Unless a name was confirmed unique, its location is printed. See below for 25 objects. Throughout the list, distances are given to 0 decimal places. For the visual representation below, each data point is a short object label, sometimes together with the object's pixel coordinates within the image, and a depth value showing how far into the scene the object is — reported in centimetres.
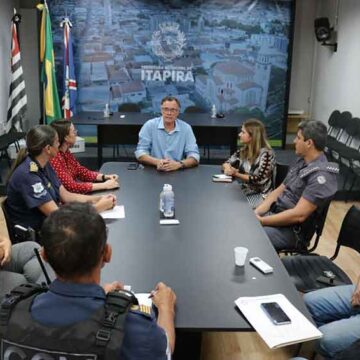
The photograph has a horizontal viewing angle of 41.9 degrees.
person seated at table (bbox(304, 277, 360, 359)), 201
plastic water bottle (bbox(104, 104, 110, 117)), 618
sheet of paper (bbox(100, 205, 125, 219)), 261
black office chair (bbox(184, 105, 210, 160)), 694
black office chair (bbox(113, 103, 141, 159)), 694
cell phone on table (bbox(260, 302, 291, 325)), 165
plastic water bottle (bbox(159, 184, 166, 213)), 270
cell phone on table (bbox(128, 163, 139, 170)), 377
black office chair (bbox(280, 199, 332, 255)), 296
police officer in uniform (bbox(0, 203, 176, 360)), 117
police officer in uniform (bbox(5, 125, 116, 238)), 266
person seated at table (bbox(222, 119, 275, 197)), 360
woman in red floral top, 322
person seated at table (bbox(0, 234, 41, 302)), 237
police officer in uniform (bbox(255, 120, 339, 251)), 288
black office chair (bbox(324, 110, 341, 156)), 662
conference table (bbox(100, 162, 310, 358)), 174
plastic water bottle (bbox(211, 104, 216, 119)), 643
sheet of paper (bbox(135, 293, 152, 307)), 171
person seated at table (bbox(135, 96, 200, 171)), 407
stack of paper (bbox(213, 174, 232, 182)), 346
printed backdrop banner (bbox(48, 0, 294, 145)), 723
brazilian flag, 655
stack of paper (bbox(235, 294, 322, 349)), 157
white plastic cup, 203
